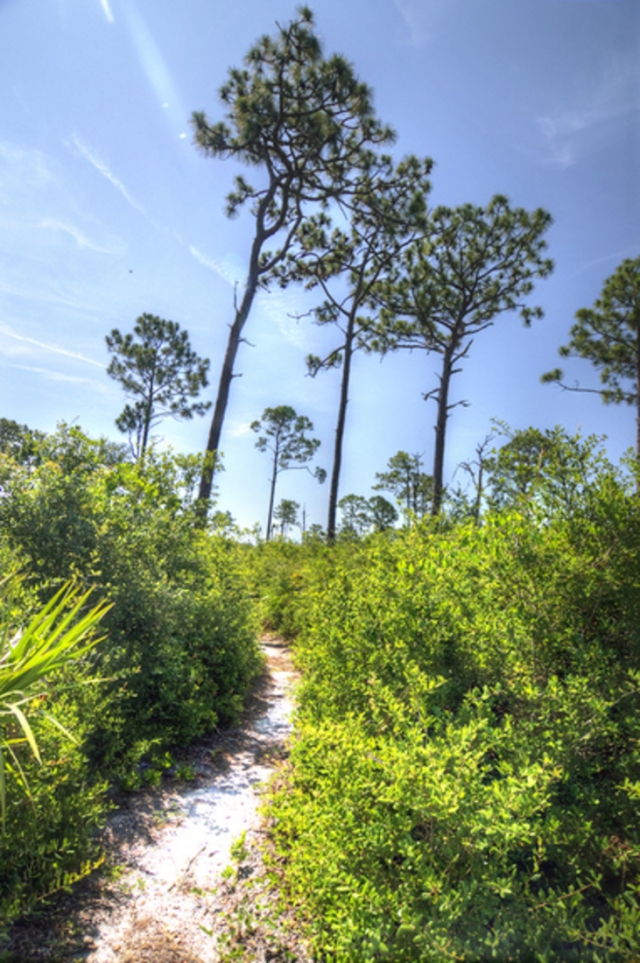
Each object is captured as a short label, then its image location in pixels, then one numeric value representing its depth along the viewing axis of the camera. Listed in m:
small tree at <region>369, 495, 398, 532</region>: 41.78
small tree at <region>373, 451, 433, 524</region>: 39.25
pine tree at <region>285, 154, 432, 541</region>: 13.73
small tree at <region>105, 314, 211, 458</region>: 26.00
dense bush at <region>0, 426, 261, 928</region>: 2.42
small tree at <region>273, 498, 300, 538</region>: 44.94
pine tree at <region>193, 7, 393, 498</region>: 10.71
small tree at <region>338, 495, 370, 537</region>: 42.60
